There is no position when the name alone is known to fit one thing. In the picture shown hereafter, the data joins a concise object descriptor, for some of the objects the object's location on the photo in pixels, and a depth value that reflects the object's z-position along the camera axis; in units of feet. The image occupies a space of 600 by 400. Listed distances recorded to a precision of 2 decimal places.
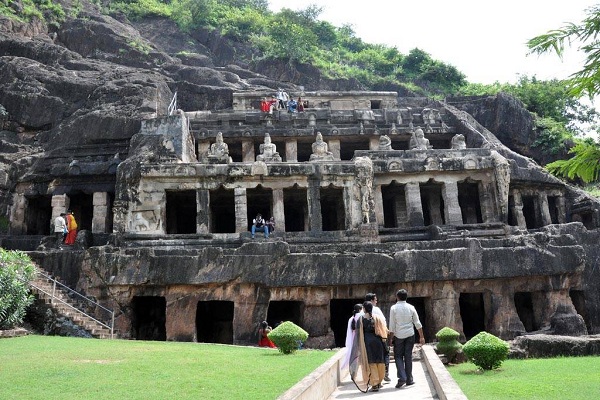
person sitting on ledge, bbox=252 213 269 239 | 71.61
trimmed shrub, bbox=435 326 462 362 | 43.27
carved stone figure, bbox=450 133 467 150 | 87.61
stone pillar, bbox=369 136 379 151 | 104.42
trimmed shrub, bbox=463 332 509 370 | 35.22
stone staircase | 55.06
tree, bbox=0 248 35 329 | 49.75
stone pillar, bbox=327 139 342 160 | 102.12
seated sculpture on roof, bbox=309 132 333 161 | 83.66
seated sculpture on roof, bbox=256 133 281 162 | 84.32
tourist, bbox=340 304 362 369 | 32.86
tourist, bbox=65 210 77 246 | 73.26
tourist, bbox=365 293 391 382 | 31.94
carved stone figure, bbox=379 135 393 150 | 88.63
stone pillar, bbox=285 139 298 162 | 102.63
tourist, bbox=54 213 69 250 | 72.08
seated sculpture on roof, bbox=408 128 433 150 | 91.56
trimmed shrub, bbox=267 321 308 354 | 42.57
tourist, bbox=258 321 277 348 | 54.70
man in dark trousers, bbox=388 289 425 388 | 31.76
